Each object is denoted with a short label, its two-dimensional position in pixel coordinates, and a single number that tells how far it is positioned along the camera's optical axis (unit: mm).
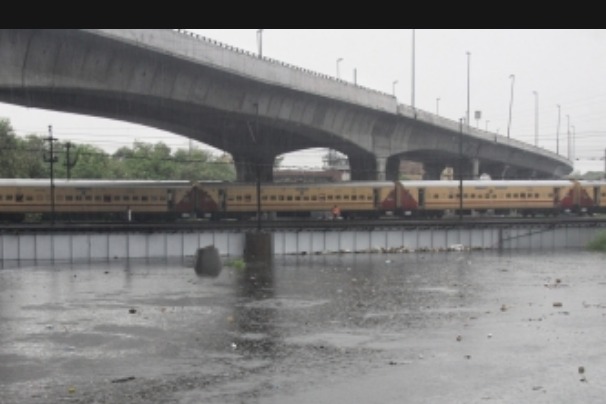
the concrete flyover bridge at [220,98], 37562
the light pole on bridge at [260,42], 59750
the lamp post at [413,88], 81438
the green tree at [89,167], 107625
